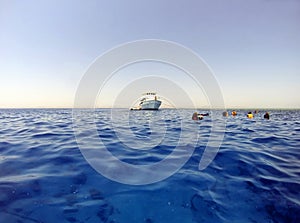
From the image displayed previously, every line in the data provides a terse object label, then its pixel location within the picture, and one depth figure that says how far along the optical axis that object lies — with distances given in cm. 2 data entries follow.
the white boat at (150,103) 5435
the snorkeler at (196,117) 1771
